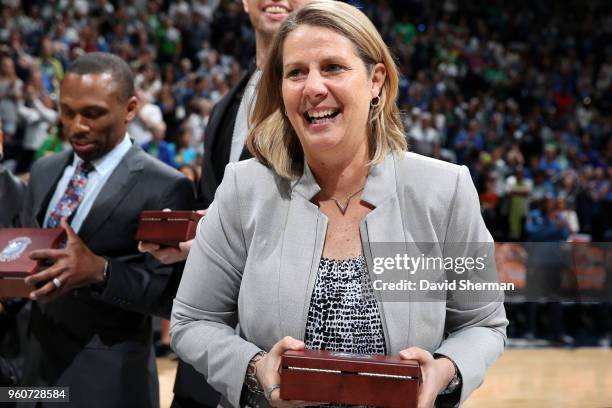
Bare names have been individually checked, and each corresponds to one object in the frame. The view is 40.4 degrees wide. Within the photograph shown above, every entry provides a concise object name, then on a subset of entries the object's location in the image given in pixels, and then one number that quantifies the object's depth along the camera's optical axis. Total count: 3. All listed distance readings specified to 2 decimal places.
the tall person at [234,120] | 2.18
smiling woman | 1.47
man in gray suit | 2.18
